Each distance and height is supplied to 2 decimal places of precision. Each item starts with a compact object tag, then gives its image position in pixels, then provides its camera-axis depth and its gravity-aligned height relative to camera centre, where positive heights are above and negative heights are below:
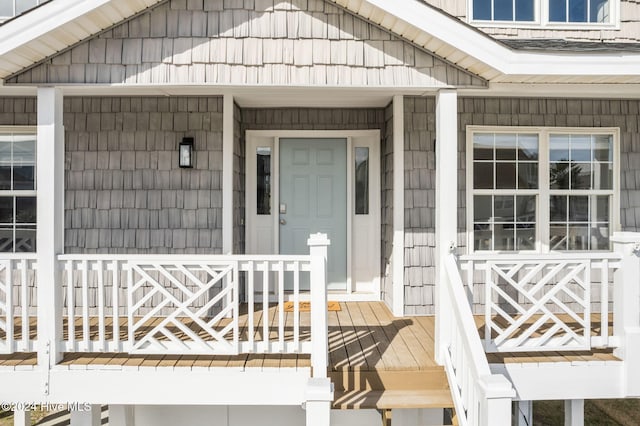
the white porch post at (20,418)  4.54 -1.99
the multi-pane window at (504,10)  5.20 +2.28
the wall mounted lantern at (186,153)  4.93 +0.66
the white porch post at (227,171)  4.95 +0.47
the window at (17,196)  5.09 +0.21
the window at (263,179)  5.76 +0.43
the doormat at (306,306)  5.26 -1.07
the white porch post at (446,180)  3.77 +0.28
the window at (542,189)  5.23 +0.28
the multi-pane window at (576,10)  5.21 +2.29
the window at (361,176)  5.77 +0.48
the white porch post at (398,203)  5.07 +0.13
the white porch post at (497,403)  2.80 -1.14
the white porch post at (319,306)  3.43 -0.68
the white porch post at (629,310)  3.62 -0.76
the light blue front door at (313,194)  5.75 +0.26
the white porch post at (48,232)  3.57 -0.13
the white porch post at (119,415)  4.69 -2.03
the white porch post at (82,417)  4.02 -1.76
